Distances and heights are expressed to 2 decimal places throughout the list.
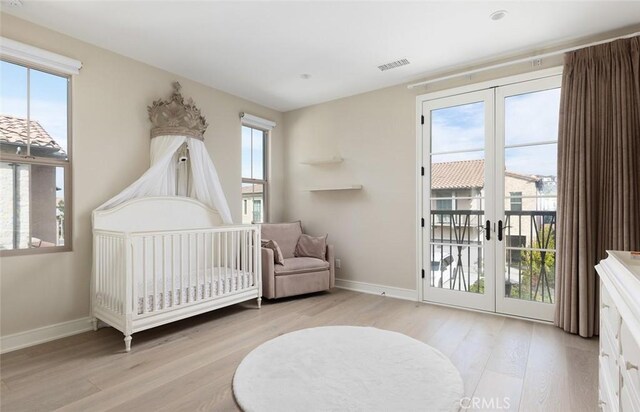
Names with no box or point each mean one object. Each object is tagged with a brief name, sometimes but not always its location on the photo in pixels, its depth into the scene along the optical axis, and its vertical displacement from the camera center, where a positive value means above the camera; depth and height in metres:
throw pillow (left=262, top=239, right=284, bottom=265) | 3.70 -0.54
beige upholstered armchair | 3.60 -0.75
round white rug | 1.66 -1.04
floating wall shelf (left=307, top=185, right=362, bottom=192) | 4.05 +0.23
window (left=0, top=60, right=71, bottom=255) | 2.46 +0.37
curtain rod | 2.59 +1.37
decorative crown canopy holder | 3.24 +0.93
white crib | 2.44 -0.57
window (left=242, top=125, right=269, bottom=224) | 4.39 +0.44
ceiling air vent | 3.21 +1.48
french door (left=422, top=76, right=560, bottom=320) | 2.95 +0.09
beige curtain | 2.44 +0.30
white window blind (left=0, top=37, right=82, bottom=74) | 2.40 +1.20
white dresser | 0.91 -0.45
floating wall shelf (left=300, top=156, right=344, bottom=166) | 4.26 +0.62
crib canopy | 3.15 +0.48
